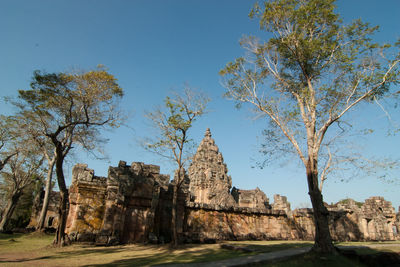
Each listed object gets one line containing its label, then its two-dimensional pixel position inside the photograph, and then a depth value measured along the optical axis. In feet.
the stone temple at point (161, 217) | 30.48
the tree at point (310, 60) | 31.17
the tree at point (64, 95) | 29.68
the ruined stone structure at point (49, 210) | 63.75
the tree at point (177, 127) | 36.32
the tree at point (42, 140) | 47.94
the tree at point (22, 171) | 64.86
